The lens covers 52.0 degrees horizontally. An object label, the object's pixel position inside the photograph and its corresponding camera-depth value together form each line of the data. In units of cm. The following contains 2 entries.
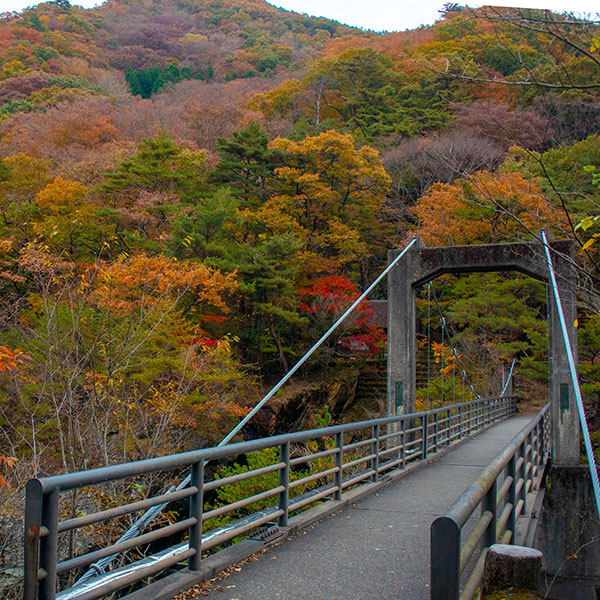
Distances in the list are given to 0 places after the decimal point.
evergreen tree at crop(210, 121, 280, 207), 3039
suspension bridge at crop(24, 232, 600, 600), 300
